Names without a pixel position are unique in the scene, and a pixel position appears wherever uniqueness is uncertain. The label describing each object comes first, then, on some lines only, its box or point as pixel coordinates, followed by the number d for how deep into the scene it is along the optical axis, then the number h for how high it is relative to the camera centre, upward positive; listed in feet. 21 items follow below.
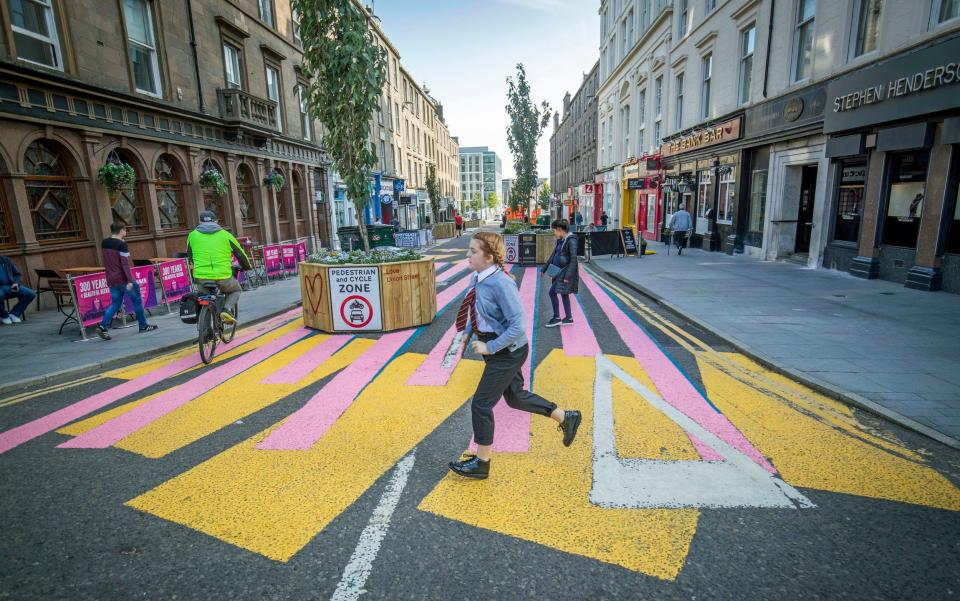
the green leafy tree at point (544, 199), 275.06 +10.25
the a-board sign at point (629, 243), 63.46 -3.99
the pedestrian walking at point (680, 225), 62.18 -1.72
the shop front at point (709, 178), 60.13 +4.72
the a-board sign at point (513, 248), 59.72 -4.03
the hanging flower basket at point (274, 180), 65.41 +5.73
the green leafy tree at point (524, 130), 119.96 +21.48
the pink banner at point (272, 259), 48.93 -3.89
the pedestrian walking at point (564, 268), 27.71 -3.09
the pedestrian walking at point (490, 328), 11.76 -2.79
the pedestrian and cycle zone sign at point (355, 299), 27.12 -4.53
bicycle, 22.44 -4.75
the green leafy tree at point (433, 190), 165.09 +9.69
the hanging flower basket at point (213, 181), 50.29 +4.47
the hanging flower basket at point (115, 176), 37.58 +3.94
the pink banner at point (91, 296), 26.89 -4.07
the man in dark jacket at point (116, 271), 26.55 -2.59
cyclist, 23.71 -1.41
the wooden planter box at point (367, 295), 27.17 -4.36
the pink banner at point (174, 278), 33.65 -3.93
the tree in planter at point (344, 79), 27.89 +8.53
